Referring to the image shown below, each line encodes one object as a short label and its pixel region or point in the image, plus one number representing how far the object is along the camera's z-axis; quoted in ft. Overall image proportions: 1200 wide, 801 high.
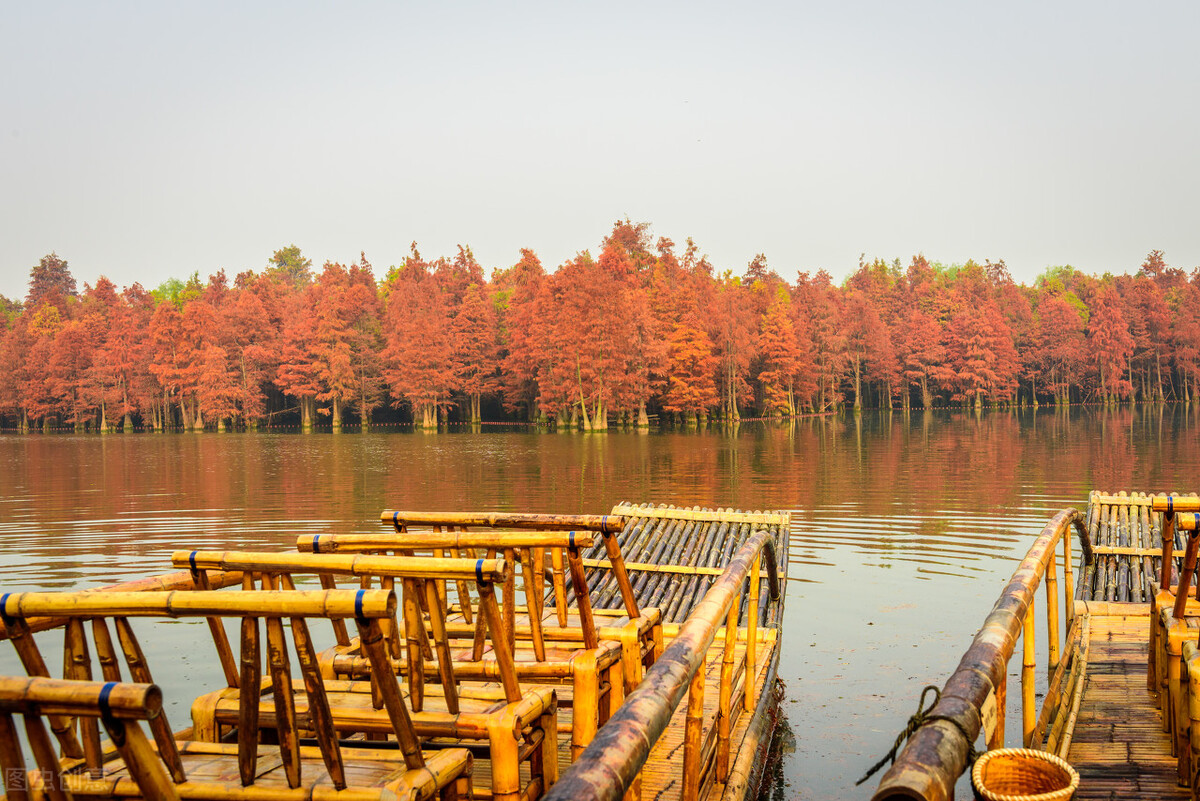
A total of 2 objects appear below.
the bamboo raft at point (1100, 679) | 6.02
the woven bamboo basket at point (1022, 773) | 6.59
